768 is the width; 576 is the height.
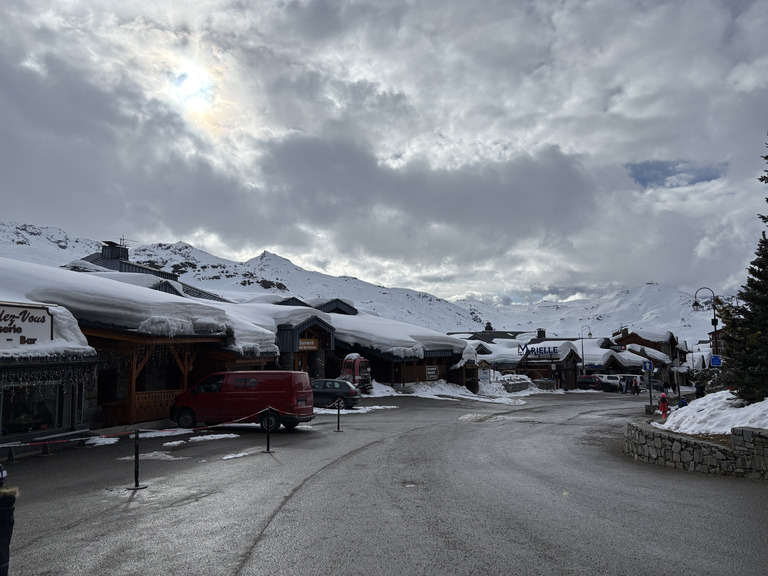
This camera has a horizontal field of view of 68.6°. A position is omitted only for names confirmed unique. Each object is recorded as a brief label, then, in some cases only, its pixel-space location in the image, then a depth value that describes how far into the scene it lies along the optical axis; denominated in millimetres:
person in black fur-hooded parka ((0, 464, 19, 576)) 4293
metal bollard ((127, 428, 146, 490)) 10398
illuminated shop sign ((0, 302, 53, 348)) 14500
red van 18484
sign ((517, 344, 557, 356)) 60438
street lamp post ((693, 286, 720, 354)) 22778
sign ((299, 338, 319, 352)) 34719
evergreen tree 13922
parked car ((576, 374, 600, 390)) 59344
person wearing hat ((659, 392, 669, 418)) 19878
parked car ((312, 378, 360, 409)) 27891
